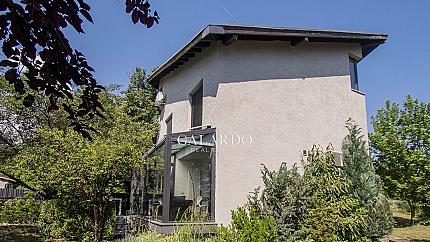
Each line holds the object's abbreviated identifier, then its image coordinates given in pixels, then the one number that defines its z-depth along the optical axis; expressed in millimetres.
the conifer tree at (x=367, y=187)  11070
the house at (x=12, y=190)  15641
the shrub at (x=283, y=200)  9469
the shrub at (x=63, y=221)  13656
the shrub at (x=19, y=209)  15328
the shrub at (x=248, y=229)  7639
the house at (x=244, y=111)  11055
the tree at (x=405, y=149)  13902
